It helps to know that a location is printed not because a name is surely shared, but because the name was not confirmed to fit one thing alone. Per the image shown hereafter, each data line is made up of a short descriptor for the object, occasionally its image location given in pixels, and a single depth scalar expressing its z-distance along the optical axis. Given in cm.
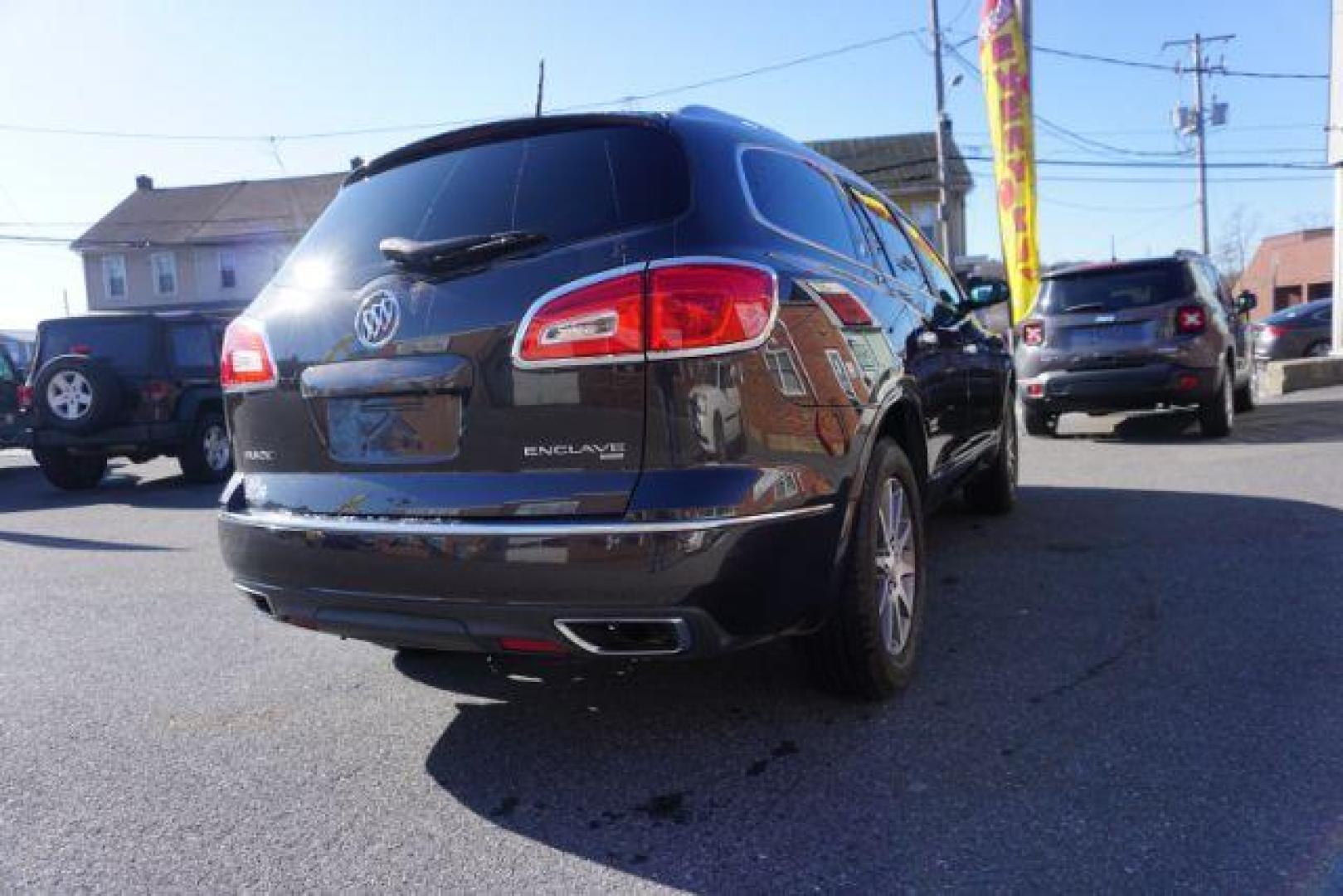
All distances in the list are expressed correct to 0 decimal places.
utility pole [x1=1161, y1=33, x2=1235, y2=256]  3728
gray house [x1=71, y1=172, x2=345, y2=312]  3541
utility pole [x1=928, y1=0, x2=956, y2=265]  2419
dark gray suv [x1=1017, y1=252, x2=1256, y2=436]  881
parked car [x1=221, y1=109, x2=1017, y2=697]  234
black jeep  970
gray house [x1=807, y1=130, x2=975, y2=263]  3303
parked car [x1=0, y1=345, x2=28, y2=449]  1312
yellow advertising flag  1455
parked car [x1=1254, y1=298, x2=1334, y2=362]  1941
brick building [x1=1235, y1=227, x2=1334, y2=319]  4338
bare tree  7081
